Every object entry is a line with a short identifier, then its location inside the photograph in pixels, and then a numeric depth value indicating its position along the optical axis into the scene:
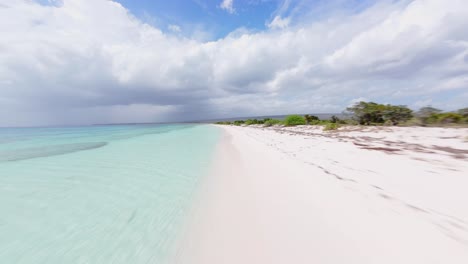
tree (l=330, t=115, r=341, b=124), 33.82
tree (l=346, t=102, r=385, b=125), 27.95
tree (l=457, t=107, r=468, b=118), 16.57
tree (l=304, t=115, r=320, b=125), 40.35
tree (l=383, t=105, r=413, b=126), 24.64
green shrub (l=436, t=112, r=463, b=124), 16.76
